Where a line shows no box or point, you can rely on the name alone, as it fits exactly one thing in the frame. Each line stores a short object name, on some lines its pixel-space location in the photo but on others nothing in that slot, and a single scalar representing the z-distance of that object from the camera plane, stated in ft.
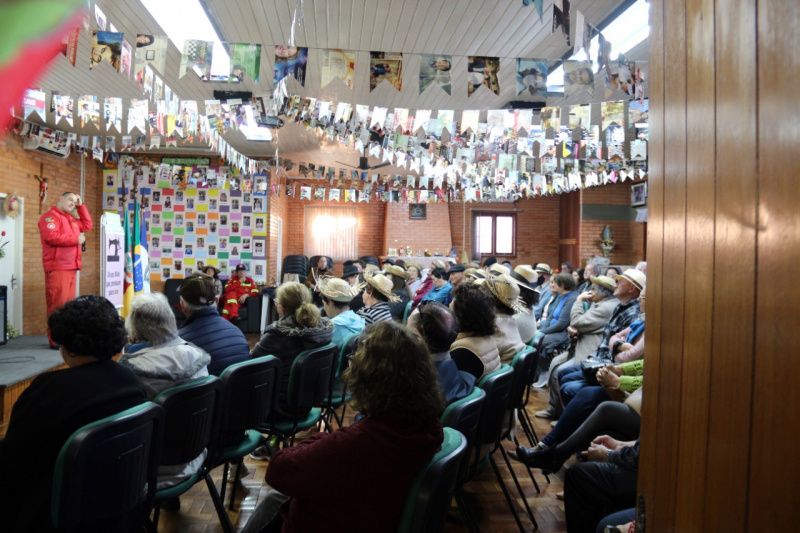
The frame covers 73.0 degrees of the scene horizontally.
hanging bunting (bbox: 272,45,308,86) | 12.66
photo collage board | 33.71
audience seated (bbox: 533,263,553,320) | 22.02
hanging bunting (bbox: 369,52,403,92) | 12.79
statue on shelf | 38.06
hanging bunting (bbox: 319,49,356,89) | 12.50
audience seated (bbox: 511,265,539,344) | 14.53
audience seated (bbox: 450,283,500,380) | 9.40
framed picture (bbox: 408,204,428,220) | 46.42
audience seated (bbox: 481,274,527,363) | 10.97
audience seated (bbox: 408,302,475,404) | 8.09
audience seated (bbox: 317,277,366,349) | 12.70
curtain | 46.09
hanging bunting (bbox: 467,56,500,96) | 12.67
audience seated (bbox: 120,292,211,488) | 7.50
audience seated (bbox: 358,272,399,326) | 14.93
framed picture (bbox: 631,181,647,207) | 36.32
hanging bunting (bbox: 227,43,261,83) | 12.11
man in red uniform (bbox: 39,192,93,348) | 18.78
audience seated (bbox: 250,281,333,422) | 10.44
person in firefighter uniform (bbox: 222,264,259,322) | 29.91
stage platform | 14.30
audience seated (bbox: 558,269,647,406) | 12.69
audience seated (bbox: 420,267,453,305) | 19.33
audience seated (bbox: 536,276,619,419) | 14.28
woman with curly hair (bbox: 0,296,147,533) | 5.41
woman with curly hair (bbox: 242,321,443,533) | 4.66
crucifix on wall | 26.07
